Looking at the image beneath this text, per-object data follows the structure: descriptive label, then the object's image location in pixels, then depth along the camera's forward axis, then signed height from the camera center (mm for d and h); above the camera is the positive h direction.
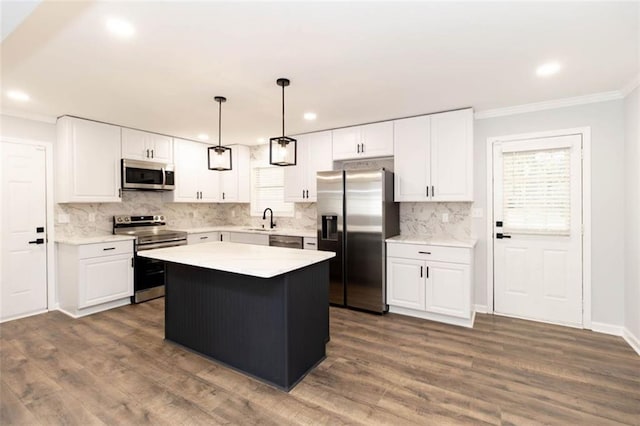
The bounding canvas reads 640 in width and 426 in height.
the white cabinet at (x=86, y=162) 3891 +653
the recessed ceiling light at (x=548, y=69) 2553 +1187
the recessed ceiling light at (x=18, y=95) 3125 +1201
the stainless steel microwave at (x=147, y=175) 4379 +538
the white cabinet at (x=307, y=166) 4605 +681
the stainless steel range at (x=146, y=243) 4309 -456
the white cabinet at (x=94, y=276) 3770 -807
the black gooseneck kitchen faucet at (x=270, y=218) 5598 -119
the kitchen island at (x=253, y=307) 2279 -786
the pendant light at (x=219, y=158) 2973 +512
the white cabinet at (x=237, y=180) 5633 +574
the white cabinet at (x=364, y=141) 4109 +955
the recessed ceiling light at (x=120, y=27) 1932 +1176
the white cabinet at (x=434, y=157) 3619 +654
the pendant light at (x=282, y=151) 2674 +524
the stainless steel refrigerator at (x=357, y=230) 3807 -242
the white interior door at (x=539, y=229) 3395 -207
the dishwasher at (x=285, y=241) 4574 -444
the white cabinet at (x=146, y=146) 4441 +982
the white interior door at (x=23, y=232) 3660 -232
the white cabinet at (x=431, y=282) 3424 -818
